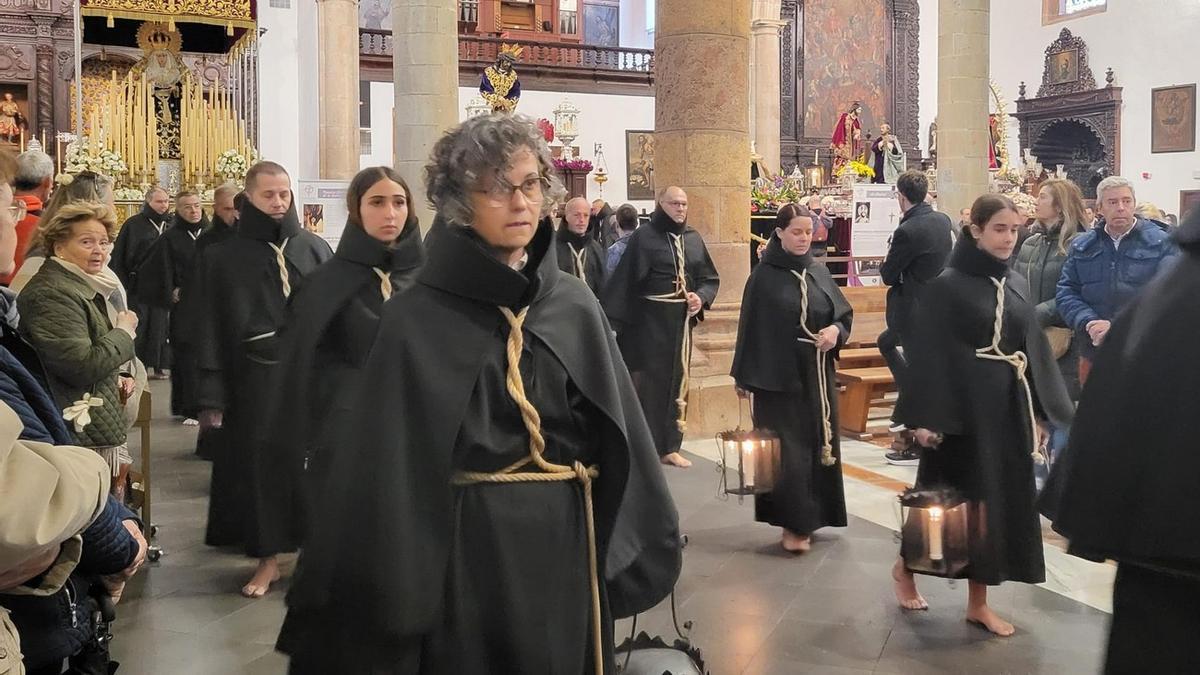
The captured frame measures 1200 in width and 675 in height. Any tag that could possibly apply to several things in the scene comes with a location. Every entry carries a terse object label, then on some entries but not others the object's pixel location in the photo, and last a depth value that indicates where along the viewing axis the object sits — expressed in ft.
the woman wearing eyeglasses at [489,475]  7.35
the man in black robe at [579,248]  28.65
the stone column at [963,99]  41.37
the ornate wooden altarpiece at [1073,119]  83.71
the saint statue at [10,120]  54.85
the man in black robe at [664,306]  25.75
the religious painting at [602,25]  95.66
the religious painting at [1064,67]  86.69
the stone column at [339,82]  60.44
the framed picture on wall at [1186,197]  78.12
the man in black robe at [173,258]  31.45
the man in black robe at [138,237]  34.76
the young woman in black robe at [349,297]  13.78
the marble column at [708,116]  29.94
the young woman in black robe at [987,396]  14.78
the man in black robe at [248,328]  16.81
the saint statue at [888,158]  72.28
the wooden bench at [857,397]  31.07
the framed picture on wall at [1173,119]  77.82
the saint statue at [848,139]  85.40
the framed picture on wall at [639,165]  81.25
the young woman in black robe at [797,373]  19.16
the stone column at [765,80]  76.18
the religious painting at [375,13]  85.25
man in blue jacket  20.39
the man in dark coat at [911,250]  23.15
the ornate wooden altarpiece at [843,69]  90.07
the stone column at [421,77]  36.76
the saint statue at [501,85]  73.10
